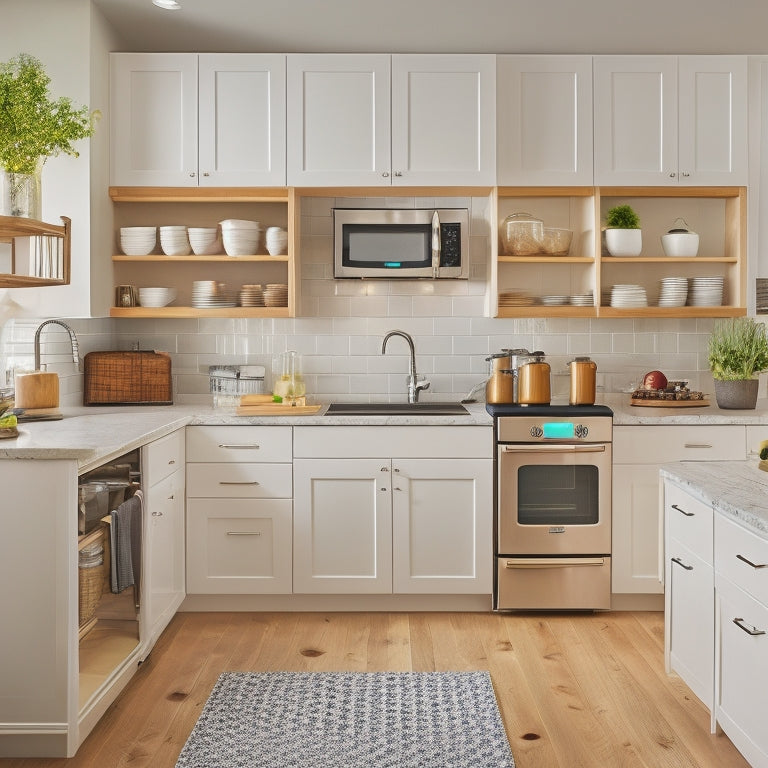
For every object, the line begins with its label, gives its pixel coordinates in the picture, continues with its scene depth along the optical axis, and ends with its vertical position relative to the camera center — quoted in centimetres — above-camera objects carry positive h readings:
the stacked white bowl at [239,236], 401 +68
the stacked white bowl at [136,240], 400 +66
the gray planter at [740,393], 396 -10
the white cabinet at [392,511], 365 -63
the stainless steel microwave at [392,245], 414 +66
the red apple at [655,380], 405 -4
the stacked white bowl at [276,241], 403 +66
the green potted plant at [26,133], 279 +85
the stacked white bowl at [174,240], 402 +66
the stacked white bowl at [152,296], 404 +38
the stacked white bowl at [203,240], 404 +67
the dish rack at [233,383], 402 -5
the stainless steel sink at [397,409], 379 -18
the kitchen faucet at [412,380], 417 -4
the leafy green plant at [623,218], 410 +79
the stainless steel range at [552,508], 362 -61
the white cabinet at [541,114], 390 +125
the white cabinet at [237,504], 367 -60
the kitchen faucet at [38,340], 333 +13
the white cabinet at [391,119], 387 +122
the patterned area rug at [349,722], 240 -114
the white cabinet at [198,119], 386 +122
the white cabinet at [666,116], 391 +125
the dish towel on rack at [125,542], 273 -59
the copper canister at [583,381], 375 -4
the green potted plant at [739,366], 396 +3
